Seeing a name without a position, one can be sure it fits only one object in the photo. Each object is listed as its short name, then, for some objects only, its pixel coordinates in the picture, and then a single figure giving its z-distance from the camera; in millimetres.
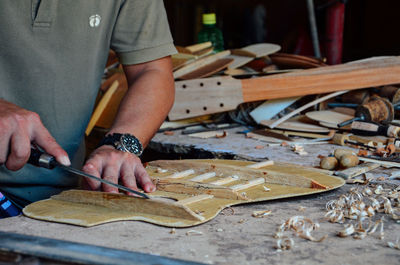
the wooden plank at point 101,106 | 1916
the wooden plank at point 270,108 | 1837
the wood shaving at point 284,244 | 1134
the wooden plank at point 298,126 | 1730
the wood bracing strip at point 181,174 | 1397
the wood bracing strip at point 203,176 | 1382
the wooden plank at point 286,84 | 1797
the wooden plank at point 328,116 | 1752
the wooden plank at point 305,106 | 1789
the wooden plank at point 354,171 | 1412
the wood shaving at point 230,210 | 1254
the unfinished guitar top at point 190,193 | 1225
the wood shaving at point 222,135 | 1759
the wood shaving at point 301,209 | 1270
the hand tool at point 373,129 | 1640
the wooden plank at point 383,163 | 1475
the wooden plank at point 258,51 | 2020
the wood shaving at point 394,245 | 1134
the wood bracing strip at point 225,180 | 1358
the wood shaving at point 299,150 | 1584
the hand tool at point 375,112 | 1720
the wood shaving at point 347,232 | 1165
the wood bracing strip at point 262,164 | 1445
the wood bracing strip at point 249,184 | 1331
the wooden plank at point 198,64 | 1961
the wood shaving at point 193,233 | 1177
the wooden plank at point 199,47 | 2167
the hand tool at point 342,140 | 1629
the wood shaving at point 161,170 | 1448
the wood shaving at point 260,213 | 1245
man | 1527
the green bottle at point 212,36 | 2398
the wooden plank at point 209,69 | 1917
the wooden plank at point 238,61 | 1964
